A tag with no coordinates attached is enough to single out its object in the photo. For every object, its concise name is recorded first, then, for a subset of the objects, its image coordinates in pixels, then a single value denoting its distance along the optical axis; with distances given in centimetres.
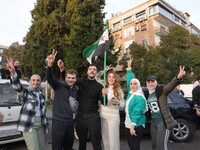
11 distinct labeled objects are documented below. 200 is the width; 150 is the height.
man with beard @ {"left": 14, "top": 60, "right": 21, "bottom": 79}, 490
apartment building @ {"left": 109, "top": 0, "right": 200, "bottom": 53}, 2924
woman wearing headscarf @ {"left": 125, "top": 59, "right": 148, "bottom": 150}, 287
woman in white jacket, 294
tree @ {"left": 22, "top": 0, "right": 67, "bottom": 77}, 1520
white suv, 398
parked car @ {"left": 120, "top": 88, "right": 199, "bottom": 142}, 481
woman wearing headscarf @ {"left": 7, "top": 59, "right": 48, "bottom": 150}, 257
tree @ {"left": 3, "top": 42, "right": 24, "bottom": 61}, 3575
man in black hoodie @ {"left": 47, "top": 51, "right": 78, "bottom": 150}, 261
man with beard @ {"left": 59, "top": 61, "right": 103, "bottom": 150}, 282
